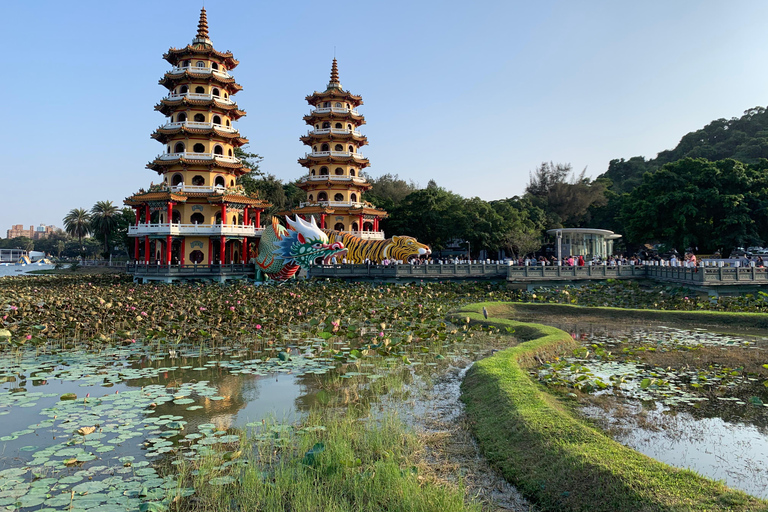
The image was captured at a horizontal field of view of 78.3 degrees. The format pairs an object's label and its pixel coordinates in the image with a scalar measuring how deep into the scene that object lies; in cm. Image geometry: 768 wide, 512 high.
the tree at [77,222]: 6178
